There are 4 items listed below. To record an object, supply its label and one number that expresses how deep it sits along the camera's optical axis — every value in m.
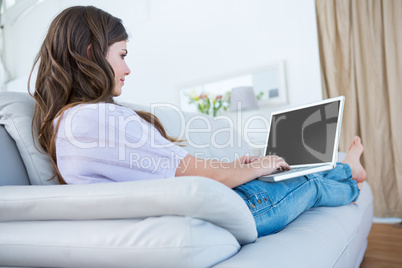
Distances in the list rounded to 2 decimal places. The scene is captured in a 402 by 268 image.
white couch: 0.62
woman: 0.90
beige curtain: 2.69
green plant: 3.66
